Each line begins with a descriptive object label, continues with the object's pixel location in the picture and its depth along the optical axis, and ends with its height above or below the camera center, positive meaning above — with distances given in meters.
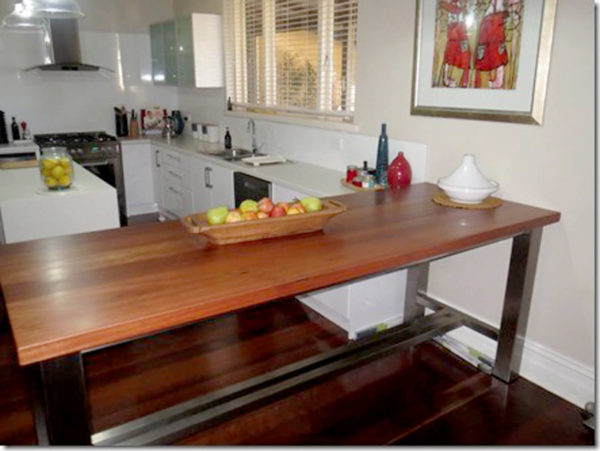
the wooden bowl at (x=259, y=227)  1.67 -0.46
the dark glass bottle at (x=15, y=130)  4.88 -0.37
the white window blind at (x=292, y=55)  3.36 +0.28
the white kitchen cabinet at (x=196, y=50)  4.47 +0.39
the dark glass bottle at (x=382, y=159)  2.88 -0.39
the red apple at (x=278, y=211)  1.81 -0.44
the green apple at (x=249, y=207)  1.80 -0.42
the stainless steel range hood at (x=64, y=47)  4.80 +0.45
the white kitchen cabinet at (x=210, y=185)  3.85 -0.76
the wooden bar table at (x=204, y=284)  1.14 -0.52
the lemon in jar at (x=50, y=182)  2.70 -0.49
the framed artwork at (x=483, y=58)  2.16 +0.16
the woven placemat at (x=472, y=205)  2.23 -0.51
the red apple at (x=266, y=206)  1.83 -0.42
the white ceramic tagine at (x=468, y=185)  2.25 -0.42
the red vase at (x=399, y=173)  2.77 -0.45
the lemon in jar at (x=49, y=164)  2.68 -0.39
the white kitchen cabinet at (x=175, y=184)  4.55 -0.88
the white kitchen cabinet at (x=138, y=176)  5.15 -0.88
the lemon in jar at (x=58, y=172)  2.67 -0.43
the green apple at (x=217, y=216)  1.70 -0.42
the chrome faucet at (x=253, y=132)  4.34 -0.35
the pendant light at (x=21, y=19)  2.85 +0.48
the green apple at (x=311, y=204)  1.86 -0.42
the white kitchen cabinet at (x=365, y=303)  2.76 -1.21
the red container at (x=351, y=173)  2.97 -0.48
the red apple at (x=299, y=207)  1.87 -0.43
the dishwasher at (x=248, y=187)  3.33 -0.66
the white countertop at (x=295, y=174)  2.95 -0.55
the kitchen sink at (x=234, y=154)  4.02 -0.53
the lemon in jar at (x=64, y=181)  2.71 -0.48
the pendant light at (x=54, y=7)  2.74 +0.47
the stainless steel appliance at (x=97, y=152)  4.79 -0.58
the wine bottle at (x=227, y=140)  4.62 -0.45
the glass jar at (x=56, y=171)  2.68 -0.42
